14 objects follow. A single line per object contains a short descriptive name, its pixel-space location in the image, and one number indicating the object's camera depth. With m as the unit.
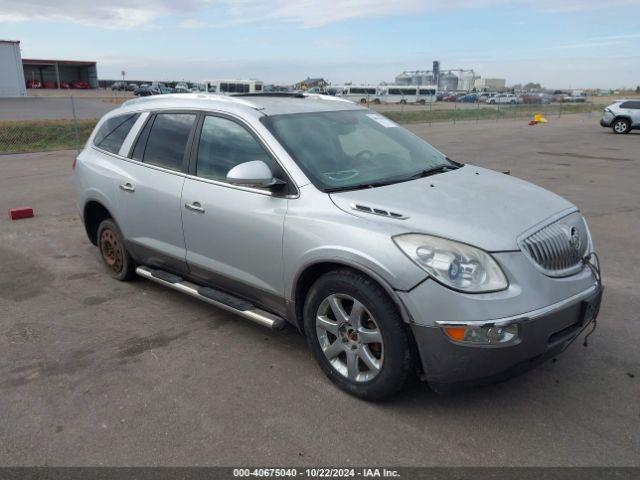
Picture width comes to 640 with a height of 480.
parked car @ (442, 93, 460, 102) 88.29
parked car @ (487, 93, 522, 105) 69.11
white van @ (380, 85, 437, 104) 79.06
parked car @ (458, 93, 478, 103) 83.17
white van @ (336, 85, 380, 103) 74.49
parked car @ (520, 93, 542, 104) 66.31
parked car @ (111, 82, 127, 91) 76.06
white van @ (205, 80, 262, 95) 49.38
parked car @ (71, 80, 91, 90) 81.44
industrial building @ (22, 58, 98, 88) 78.12
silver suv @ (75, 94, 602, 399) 2.88
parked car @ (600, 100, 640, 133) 23.75
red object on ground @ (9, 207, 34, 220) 8.09
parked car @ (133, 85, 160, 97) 54.69
